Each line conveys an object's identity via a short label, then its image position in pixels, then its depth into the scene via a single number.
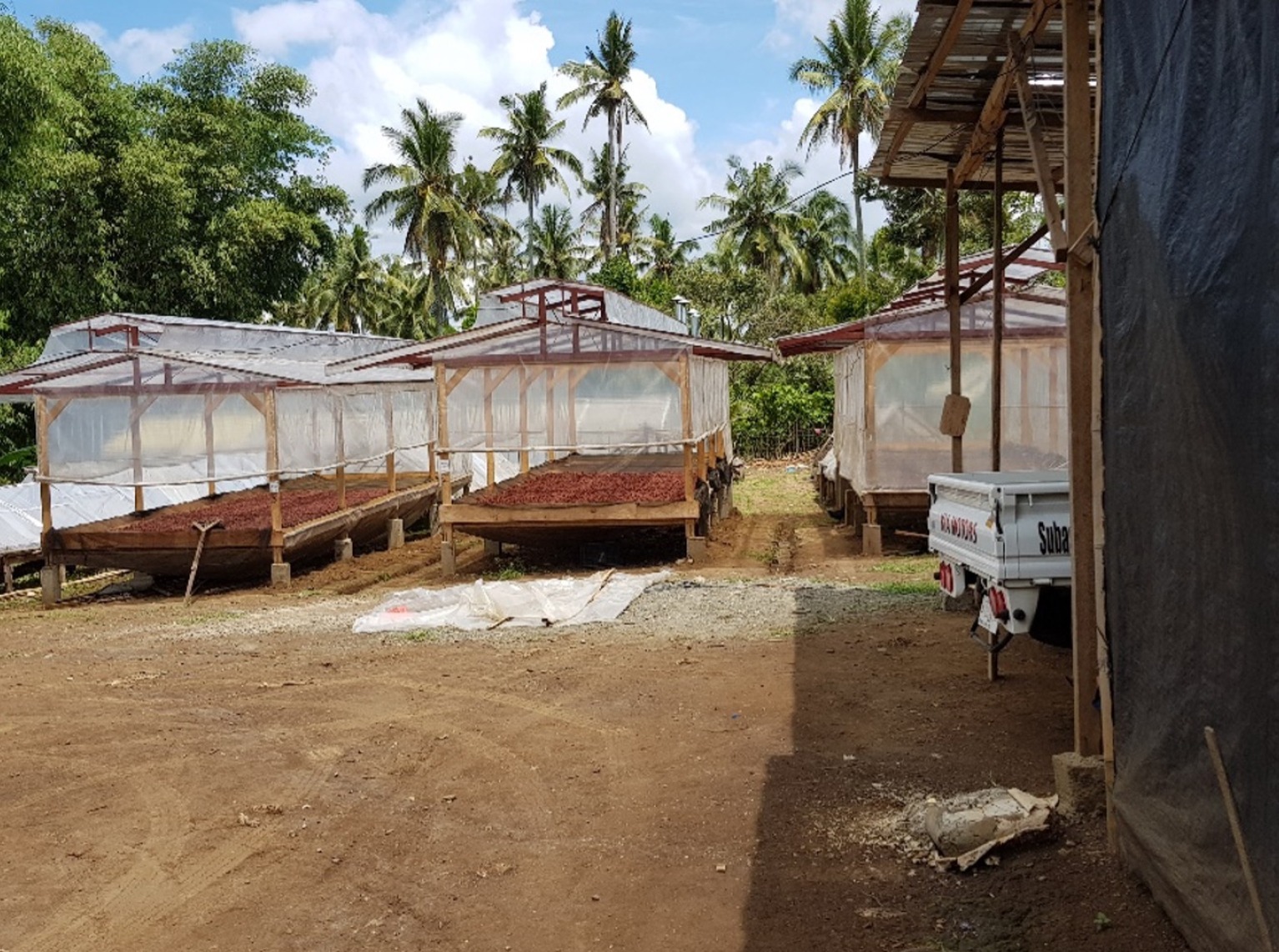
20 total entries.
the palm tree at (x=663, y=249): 49.41
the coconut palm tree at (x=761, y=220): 46.81
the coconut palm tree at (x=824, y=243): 49.00
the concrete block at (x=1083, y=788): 4.56
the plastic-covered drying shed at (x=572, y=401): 13.46
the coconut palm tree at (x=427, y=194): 40.38
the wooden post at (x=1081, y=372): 4.57
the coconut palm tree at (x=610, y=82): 42.28
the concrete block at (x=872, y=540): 13.80
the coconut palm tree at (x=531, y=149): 43.19
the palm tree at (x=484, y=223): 42.28
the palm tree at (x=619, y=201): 45.09
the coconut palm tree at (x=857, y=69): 40.44
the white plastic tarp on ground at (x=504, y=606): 9.88
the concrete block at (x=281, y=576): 13.52
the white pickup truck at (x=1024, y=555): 5.45
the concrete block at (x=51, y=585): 13.71
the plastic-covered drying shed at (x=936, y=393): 13.52
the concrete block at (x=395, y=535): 17.44
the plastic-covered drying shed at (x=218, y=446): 13.53
